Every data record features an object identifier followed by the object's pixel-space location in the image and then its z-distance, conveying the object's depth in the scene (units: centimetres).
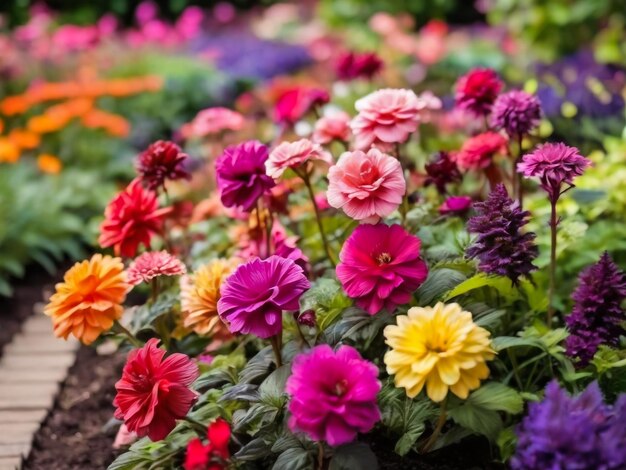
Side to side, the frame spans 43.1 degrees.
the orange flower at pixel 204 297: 194
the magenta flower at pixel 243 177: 190
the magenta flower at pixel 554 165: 165
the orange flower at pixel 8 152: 397
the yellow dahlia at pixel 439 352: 146
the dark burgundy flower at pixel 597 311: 164
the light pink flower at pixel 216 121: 279
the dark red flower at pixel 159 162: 216
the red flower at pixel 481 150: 212
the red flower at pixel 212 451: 139
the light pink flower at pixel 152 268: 195
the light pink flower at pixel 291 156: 183
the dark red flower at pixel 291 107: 282
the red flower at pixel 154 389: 159
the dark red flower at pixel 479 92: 214
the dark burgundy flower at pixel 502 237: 167
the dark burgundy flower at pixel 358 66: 278
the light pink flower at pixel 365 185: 171
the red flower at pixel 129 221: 208
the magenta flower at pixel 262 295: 160
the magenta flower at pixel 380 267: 163
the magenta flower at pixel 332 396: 140
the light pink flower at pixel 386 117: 192
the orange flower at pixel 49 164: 414
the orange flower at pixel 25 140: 423
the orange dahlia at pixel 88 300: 183
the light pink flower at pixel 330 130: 225
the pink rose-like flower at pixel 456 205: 212
